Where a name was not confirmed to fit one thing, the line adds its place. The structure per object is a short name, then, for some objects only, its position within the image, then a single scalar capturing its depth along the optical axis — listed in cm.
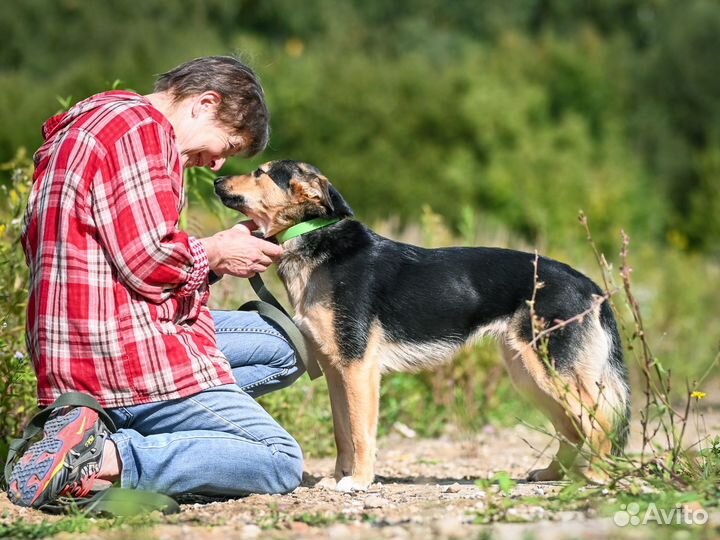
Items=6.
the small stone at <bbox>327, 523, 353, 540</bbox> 310
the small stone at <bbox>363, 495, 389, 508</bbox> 386
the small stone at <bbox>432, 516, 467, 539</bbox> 299
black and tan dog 483
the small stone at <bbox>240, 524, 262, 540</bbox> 318
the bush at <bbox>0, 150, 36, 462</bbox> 475
